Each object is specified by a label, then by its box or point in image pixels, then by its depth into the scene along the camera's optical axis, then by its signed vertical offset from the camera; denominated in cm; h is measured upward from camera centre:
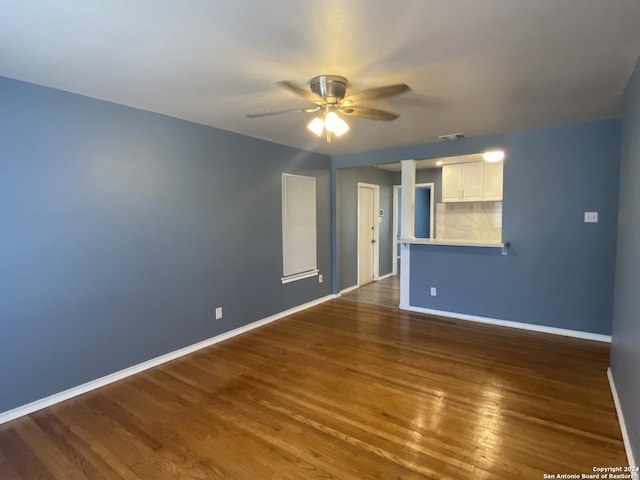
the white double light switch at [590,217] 363 +0
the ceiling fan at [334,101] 225 +83
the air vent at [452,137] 406 +100
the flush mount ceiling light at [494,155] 414 +79
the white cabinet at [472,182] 536 +59
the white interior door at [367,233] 653 -30
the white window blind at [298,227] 474 -13
